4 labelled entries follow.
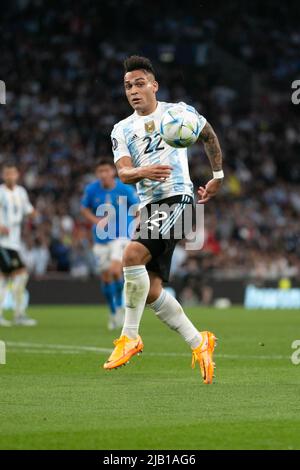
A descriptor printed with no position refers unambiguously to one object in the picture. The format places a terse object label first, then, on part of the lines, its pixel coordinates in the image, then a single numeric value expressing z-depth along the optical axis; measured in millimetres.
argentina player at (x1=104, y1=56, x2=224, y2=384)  17187
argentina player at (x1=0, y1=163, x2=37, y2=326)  32500
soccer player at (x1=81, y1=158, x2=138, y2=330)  30953
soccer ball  16797
